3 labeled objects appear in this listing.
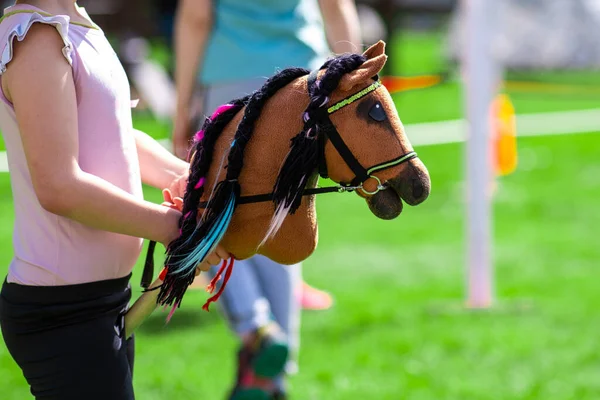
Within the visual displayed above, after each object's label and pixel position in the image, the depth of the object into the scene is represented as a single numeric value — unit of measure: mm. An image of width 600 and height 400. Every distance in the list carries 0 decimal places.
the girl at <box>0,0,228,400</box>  3834
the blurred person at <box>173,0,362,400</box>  6840
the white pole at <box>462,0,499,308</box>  9812
